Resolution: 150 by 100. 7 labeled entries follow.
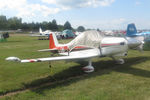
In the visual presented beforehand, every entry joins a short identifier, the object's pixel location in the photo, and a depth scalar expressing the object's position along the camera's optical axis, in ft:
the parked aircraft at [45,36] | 115.33
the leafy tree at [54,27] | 302.04
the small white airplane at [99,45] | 21.62
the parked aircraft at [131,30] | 59.11
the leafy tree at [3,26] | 188.13
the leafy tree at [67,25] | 387.96
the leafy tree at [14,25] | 283.79
